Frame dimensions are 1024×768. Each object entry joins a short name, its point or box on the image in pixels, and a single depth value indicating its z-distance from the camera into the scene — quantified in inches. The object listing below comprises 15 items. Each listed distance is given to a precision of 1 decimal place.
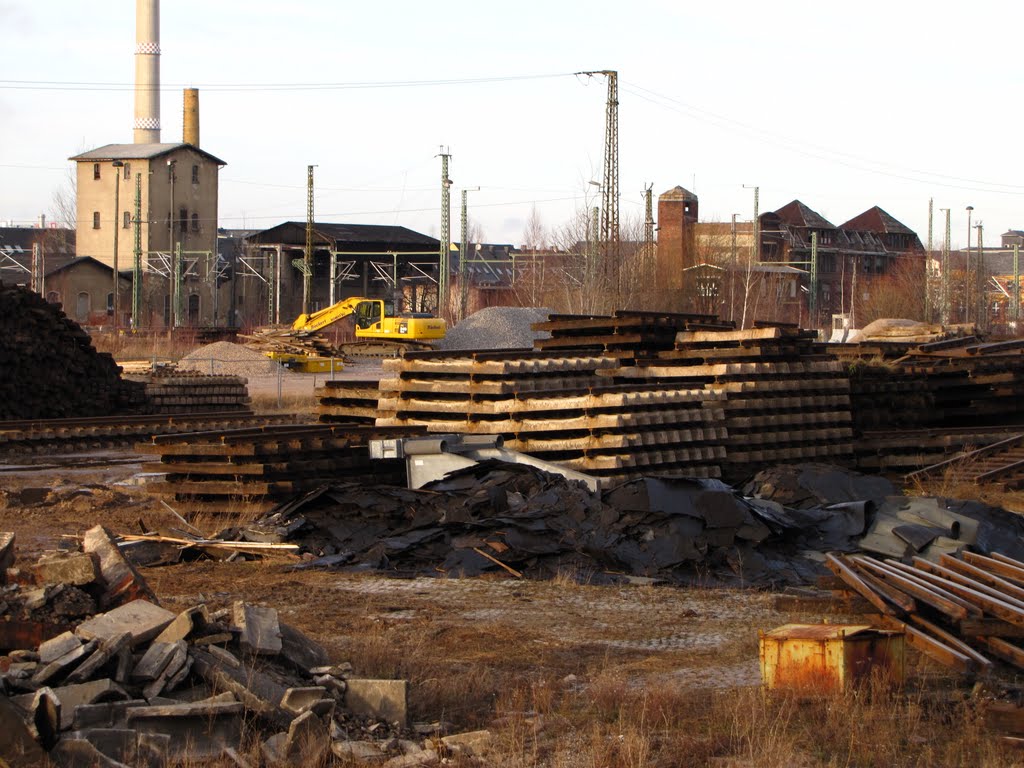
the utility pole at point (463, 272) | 4370.1
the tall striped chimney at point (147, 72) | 5679.1
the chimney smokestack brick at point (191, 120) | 6289.4
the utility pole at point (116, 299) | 4863.2
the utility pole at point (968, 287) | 5204.7
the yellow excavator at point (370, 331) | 3602.4
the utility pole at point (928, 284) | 4744.1
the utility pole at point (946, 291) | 4606.3
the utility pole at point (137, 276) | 4749.0
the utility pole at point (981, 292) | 4954.5
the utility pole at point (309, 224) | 4761.3
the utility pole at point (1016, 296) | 5571.9
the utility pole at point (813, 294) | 4679.1
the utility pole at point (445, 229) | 4079.7
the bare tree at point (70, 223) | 7409.5
